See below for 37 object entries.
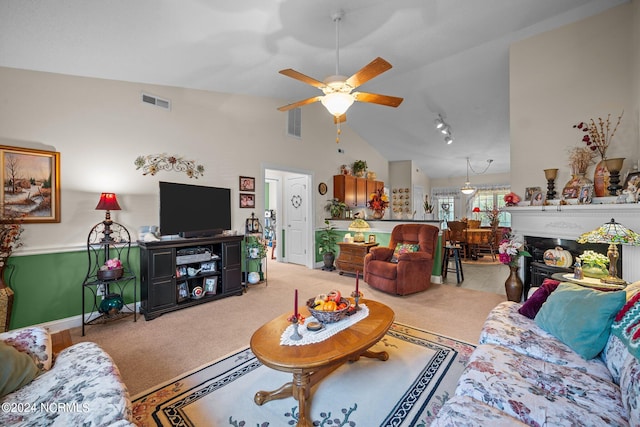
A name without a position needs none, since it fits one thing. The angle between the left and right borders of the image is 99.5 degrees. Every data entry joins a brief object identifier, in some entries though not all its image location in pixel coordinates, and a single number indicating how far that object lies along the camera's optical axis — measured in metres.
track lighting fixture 5.02
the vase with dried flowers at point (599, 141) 2.97
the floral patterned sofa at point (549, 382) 1.08
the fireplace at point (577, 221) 2.63
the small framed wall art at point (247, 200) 4.54
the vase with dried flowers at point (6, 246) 2.40
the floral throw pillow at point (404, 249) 4.18
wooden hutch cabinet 6.13
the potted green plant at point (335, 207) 6.07
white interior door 5.86
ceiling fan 2.20
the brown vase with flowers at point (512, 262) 3.44
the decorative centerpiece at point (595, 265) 2.51
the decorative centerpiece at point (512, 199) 3.67
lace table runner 1.69
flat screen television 3.48
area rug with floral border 1.64
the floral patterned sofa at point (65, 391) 1.07
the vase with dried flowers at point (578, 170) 3.13
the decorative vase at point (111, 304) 3.04
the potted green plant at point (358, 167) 6.57
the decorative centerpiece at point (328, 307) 1.93
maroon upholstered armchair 3.85
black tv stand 3.20
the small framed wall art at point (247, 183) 4.53
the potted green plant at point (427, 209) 5.46
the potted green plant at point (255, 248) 4.48
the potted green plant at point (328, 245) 5.68
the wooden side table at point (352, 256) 4.98
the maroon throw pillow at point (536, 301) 2.02
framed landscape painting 2.62
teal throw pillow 1.51
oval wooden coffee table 1.48
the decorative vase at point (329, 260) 5.67
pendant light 8.18
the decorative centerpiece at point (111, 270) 2.91
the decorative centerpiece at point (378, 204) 5.58
